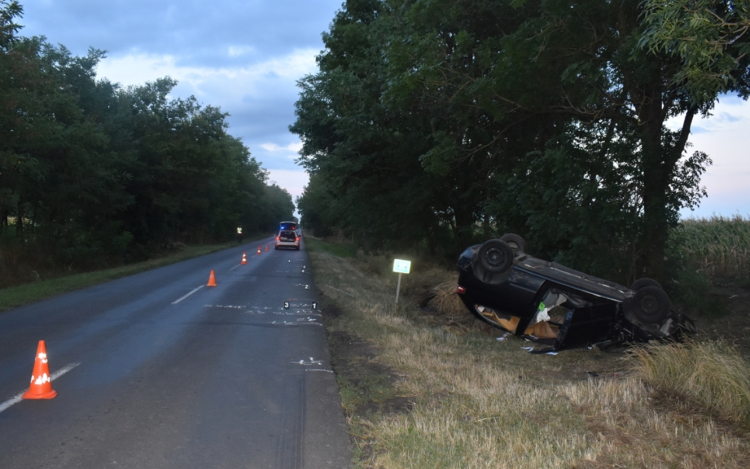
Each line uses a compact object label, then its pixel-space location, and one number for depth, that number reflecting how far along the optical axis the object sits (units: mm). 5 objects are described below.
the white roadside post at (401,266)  12992
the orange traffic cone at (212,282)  18359
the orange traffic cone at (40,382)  6297
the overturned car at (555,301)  8539
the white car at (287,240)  49406
